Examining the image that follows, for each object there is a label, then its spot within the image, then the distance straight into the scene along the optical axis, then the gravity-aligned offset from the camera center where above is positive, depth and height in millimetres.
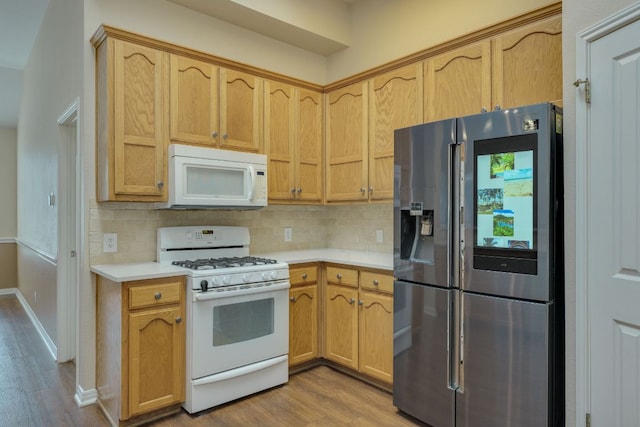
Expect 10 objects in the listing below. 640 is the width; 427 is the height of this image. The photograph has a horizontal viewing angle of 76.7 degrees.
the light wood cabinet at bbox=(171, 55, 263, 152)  2791 +777
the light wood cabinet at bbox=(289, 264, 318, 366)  3086 -799
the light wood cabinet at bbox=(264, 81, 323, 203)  3314 +597
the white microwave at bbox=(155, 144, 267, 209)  2682 +235
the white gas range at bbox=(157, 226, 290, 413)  2482 -691
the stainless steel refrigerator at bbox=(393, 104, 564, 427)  1862 -299
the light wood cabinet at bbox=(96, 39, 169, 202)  2529 +588
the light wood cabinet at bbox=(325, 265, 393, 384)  2768 -794
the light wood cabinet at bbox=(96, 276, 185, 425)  2293 -800
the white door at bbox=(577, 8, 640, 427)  1543 -60
